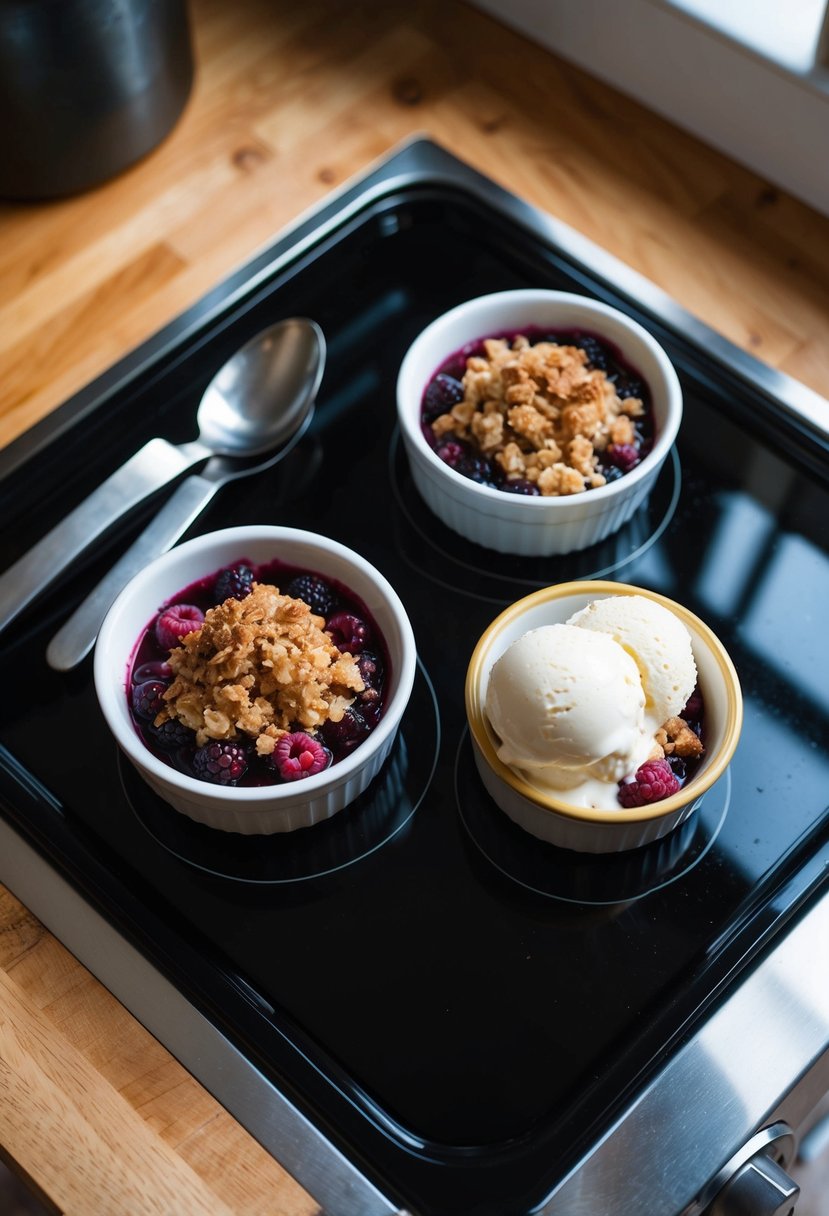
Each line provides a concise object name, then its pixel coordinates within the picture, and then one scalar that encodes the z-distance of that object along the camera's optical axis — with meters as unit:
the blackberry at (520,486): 1.15
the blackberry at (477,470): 1.17
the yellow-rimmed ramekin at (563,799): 0.98
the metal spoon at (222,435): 1.15
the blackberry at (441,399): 1.22
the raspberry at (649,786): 0.98
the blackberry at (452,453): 1.18
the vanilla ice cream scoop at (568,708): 0.95
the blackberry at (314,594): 1.08
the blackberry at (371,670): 1.05
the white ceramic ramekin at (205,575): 0.98
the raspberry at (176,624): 1.08
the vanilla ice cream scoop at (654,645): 1.00
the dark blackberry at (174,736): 1.03
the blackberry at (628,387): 1.21
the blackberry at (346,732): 1.02
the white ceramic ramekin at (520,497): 1.14
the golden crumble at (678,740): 1.02
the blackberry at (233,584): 1.09
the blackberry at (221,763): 1.00
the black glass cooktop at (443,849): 0.96
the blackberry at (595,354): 1.23
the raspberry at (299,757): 1.00
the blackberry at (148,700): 1.04
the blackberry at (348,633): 1.07
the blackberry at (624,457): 1.17
